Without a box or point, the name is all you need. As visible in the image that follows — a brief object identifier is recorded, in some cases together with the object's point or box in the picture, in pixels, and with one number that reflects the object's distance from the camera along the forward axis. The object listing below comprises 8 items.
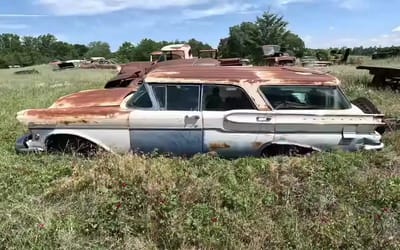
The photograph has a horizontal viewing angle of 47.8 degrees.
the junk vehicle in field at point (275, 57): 23.73
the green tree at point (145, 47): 88.86
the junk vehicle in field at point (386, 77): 12.89
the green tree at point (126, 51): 89.19
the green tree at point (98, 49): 104.50
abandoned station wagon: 5.70
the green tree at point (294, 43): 72.22
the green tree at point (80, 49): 112.40
